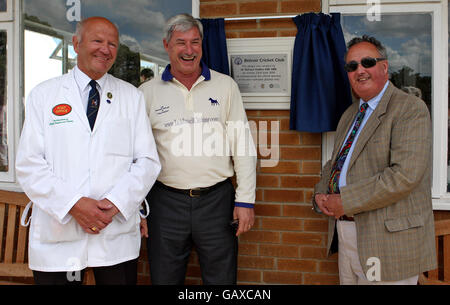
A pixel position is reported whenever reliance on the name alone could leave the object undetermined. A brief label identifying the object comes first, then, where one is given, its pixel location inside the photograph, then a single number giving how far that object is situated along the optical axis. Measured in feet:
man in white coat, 6.63
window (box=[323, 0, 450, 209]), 9.32
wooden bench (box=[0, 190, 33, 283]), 9.66
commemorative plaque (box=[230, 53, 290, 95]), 9.62
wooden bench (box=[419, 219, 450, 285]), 8.70
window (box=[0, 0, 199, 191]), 11.00
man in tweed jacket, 6.62
